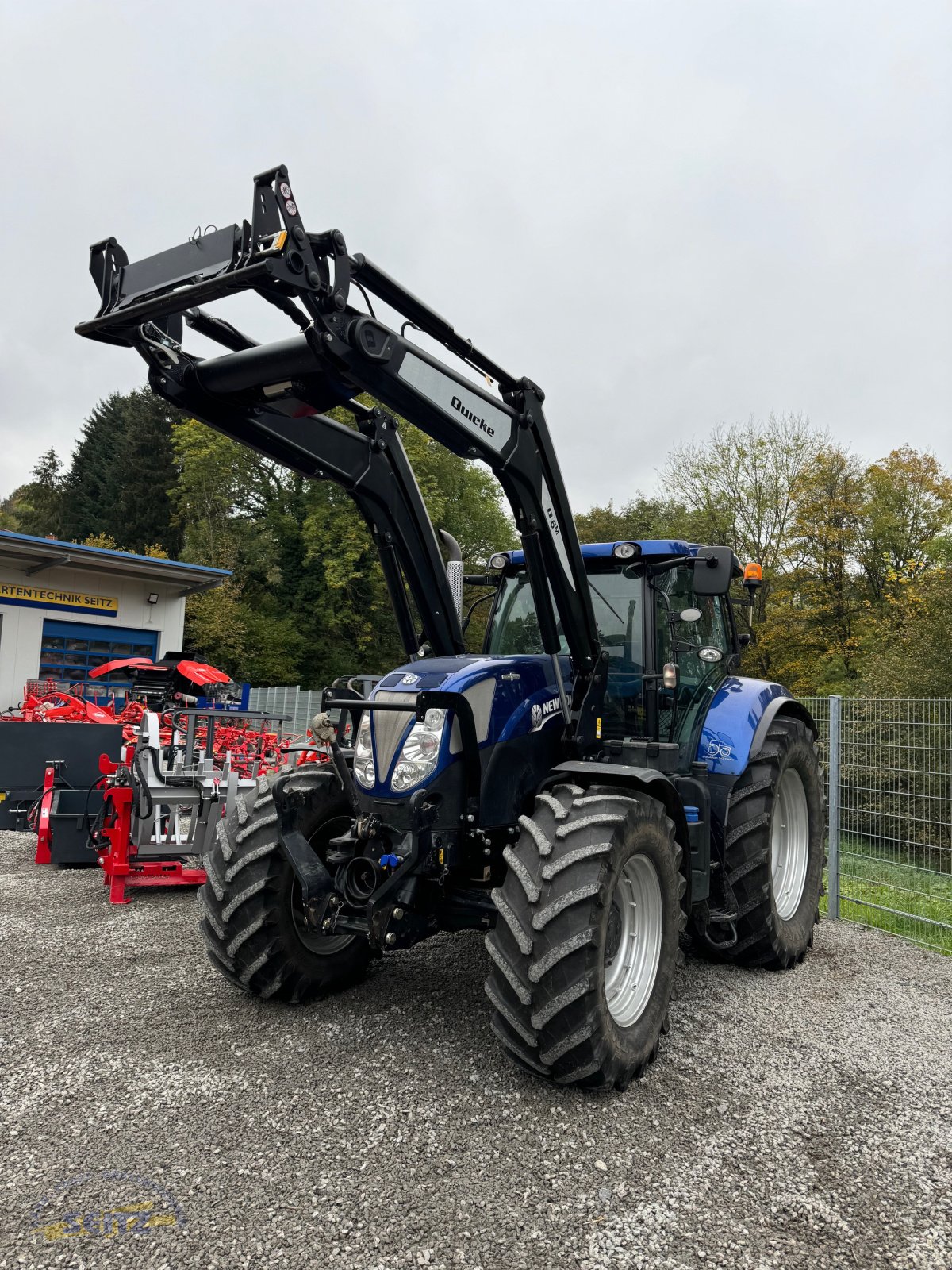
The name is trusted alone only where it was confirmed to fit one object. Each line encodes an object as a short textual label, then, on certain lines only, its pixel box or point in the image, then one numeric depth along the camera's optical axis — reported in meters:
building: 18.22
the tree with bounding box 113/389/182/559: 40.03
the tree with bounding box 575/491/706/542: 29.52
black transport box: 8.03
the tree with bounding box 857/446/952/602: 23.78
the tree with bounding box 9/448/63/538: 43.88
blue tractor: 3.13
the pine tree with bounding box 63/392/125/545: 41.72
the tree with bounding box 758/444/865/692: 23.45
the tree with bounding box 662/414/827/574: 25.36
